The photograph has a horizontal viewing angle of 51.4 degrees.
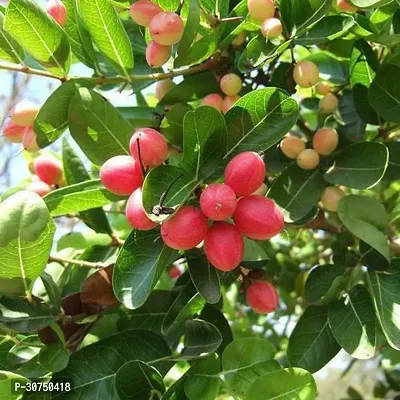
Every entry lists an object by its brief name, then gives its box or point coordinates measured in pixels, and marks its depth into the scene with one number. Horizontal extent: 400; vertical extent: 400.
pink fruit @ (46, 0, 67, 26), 0.20
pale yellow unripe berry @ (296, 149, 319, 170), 0.22
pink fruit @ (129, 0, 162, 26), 0.19
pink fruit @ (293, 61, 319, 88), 0.22
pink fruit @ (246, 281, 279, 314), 0.21
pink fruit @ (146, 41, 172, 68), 0.19
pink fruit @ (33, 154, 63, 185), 0.24
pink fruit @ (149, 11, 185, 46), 0.18
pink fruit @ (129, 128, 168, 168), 0.18
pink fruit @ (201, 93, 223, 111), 0.22
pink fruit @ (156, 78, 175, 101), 0.24
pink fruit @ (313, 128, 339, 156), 0.23
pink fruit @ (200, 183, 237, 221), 0.16
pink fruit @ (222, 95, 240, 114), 0.22
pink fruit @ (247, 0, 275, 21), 0.19
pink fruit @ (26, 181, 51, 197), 0.23
